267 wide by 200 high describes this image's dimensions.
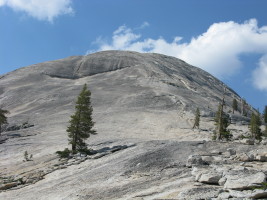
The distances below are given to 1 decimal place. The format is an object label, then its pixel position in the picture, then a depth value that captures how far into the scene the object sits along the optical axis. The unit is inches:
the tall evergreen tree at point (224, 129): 1444.6
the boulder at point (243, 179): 550.6
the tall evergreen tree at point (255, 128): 2339.1
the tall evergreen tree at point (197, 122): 2640.3
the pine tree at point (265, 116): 3621.1
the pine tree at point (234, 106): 4162.4
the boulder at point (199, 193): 553.9
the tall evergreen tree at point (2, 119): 2448.1
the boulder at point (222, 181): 609.7
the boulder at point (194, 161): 819.4
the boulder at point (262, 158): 833.5
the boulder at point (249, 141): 1147.3
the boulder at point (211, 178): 632.4
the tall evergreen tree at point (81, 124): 1512.8
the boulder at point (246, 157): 840.3
